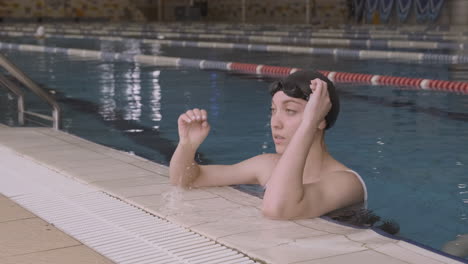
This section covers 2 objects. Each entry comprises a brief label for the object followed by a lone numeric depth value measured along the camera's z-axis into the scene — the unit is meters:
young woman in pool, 2.59
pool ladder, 4.88
